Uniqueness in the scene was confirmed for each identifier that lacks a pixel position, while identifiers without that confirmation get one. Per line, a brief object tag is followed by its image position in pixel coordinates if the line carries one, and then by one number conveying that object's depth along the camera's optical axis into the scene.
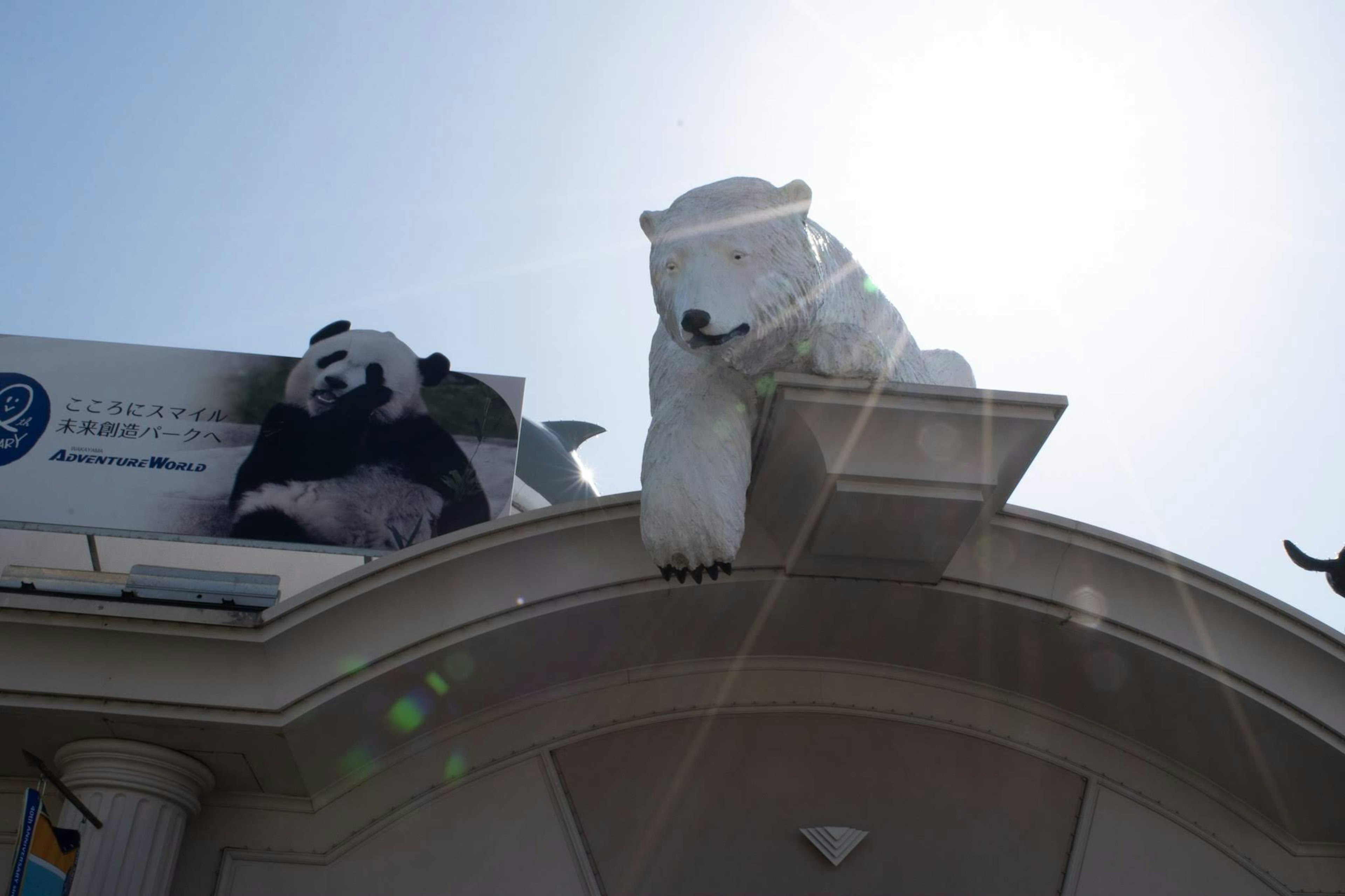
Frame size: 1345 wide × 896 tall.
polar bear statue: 4.29
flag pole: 4.27
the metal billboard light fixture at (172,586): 5.23
